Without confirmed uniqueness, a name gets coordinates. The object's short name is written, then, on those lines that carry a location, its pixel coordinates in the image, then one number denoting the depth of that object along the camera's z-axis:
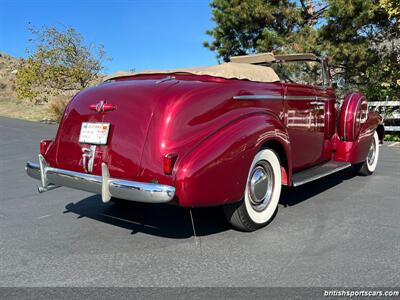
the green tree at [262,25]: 12.77
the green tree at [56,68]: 17.73
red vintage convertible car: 3.16
